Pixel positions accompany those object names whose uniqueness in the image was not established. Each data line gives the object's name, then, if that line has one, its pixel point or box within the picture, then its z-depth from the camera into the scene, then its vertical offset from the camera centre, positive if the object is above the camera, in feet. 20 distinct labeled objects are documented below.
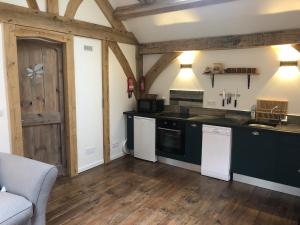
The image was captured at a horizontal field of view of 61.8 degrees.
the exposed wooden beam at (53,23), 9.79 +3.21
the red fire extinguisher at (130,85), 16.07 +0.51
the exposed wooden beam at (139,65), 16.69 +1.90
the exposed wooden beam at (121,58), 14.67 +2.15
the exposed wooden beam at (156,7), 11.36 +4.26
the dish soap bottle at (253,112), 13.12 -0.97
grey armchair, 6.76 -2.74
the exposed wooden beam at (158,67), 15.62 +1.71
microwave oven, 15.46 -0.74
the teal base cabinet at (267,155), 10.66 -2.75
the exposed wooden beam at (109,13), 13.61 +4.47
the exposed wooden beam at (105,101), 14.08 -0.44
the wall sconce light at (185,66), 15.12 +1.67
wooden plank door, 11.21 -0.33
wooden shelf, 13.00 +1.01
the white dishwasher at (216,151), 12.23 -2.90
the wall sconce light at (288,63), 11.85 +1.46
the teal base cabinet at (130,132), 15.88 -2.45
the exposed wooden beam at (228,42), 11.63 +2.74
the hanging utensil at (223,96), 14.07 -0.14
